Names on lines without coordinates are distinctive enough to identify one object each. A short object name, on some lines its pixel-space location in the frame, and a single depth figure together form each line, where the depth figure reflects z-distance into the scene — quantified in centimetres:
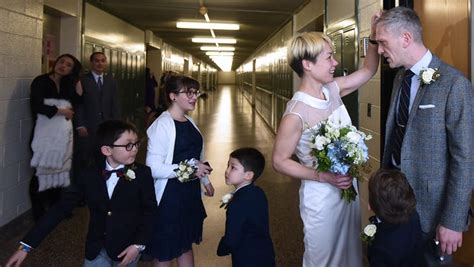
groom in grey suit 138
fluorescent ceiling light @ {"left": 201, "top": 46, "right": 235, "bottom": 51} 1493
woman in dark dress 350
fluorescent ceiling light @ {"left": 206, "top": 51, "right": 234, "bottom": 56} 1830
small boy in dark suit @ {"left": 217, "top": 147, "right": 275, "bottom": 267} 172
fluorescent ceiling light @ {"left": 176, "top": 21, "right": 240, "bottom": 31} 836
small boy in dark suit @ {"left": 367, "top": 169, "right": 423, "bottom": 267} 142
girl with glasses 200
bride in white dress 161
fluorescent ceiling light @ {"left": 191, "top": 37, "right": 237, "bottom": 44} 1175
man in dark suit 402
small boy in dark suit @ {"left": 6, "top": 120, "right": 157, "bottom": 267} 171
